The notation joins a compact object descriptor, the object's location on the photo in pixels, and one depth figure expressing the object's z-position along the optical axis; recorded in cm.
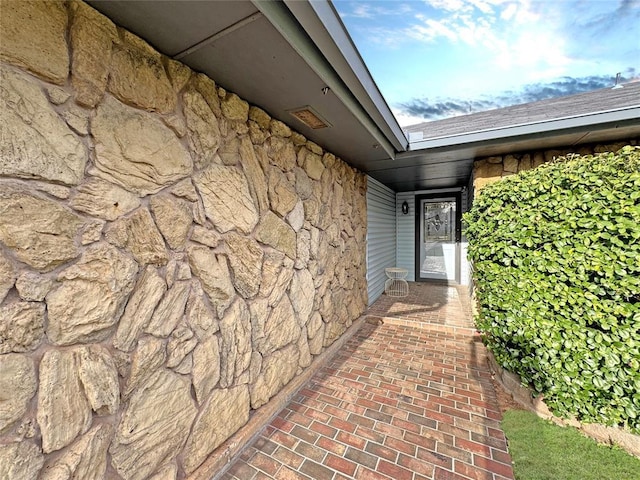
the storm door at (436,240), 686
